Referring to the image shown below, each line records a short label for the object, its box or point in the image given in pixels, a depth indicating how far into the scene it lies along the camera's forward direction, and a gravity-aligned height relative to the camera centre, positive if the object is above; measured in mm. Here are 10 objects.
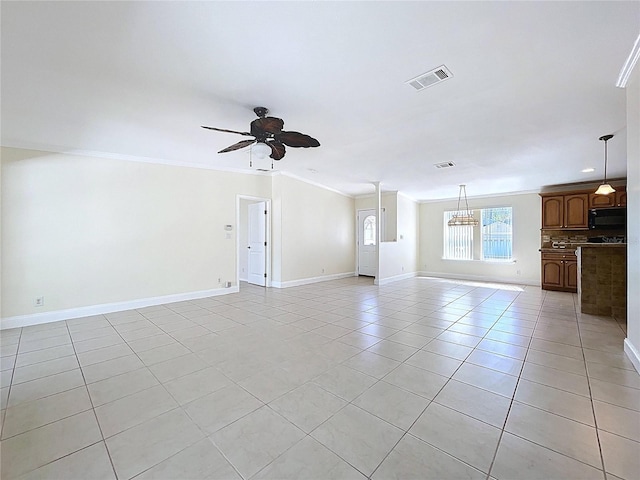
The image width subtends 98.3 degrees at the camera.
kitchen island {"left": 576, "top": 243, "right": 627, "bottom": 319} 4098 -616
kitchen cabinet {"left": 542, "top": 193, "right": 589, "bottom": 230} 6156 +636
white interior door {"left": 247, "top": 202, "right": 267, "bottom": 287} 6867 -144
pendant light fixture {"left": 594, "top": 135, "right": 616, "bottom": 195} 4280 +823
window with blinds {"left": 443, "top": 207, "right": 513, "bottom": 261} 7742 +55
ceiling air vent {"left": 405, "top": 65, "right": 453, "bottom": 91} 2416 +1470
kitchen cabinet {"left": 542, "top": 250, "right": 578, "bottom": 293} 6199 -741
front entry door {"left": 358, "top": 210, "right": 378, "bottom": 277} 8688 -134
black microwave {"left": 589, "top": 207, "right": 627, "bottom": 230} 5773 +449
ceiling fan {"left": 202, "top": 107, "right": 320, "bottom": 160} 2883 +1166
